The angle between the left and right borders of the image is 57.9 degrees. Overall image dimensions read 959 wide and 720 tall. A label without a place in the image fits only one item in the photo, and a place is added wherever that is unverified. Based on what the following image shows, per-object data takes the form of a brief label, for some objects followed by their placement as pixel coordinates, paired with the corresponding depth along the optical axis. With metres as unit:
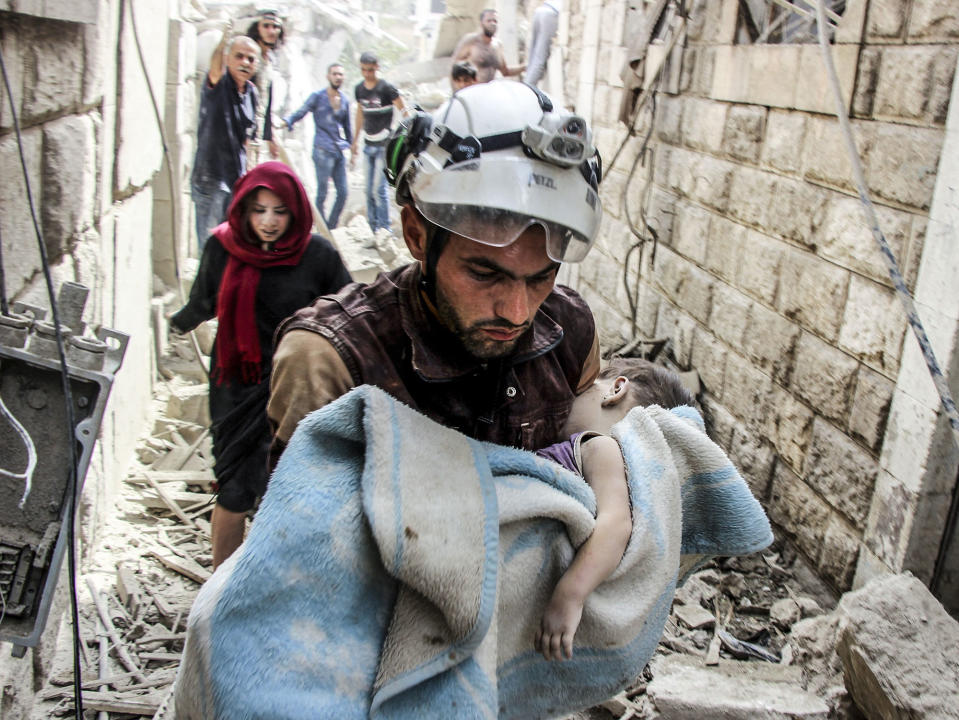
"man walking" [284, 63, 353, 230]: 11.12
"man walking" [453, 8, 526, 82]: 12.95
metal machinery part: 2.09
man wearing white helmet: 1.69
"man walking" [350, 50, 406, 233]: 11.49
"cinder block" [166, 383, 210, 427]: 6.32
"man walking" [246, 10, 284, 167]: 8.20
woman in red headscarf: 4.05
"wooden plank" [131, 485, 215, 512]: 5.16
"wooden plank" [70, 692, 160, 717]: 3.50
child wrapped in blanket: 1.63
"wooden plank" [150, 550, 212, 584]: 4.57
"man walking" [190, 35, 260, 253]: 7.31
